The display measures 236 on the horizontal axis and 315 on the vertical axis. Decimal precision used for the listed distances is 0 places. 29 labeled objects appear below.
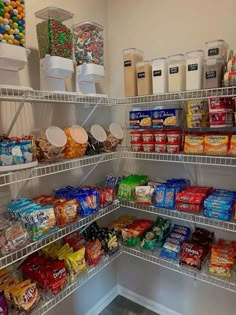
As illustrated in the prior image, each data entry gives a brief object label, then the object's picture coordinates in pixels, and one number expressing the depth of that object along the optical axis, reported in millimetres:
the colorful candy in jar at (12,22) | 1008
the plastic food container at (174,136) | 1463
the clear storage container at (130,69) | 1527
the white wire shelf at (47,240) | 1056
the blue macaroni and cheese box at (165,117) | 1460
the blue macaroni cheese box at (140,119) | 1553
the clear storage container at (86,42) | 1432
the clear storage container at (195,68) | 1289
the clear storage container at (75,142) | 1355
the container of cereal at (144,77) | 1476
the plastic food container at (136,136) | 1611
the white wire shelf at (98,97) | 1169
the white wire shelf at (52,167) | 1181
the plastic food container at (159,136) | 1508
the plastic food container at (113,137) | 1589
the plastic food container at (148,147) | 1569
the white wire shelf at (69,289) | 1188
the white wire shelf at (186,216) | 1333
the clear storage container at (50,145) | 1260
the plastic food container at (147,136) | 1558
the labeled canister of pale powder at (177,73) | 1359
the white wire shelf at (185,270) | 1353
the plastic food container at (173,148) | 1472
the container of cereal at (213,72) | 1239
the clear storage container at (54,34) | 1234
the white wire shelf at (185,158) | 1345
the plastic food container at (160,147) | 1518
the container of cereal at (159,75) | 1411
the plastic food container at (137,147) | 1624
